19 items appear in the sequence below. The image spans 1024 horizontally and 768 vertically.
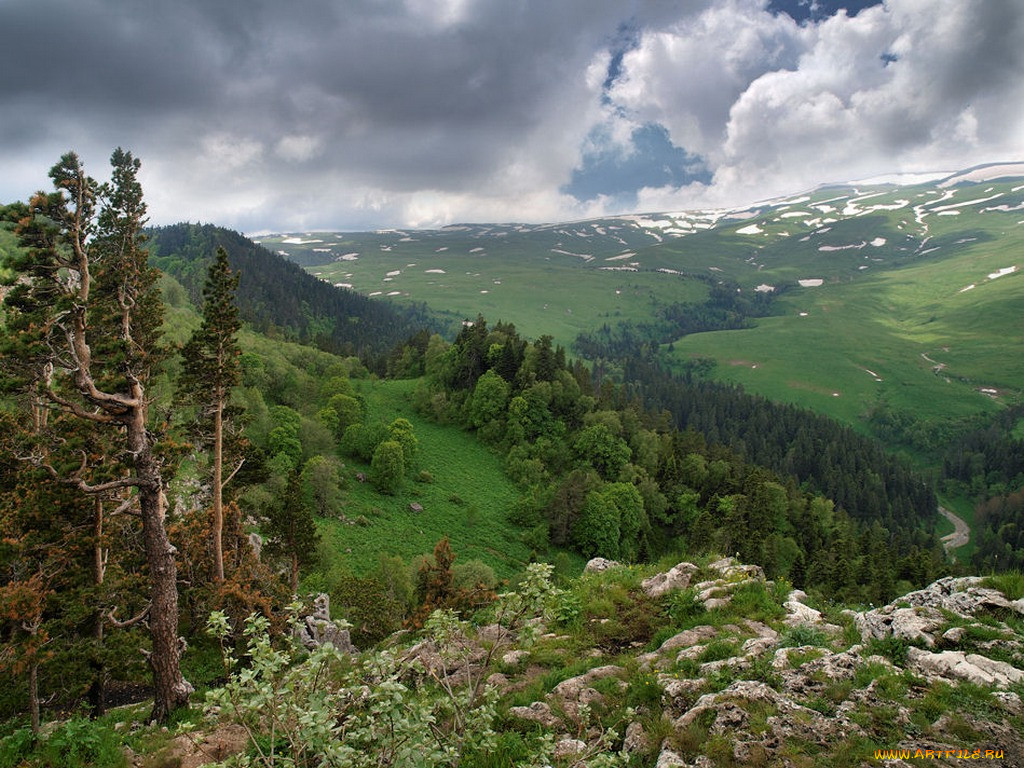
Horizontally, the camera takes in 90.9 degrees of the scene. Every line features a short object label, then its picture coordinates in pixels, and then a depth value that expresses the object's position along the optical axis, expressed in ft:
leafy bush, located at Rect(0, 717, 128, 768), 35.45
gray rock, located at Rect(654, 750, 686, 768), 26.43
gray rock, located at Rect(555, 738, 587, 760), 30.30
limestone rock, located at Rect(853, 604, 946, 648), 34.37
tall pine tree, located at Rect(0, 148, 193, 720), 44.09
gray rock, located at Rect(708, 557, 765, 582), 53.27
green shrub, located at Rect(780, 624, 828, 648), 36.91
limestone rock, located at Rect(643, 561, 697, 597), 55.58
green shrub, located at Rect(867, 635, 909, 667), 32.91
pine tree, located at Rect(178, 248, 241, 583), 74.64
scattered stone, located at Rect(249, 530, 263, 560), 106.51
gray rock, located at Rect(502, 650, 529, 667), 45.32
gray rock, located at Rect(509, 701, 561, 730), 34.35
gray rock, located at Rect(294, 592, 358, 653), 80.98
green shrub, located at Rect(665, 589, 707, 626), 48.67
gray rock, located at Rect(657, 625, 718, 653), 42.22
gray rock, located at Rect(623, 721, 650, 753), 30.25
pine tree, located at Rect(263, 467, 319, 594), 106.22
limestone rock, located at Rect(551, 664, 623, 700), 37.85
